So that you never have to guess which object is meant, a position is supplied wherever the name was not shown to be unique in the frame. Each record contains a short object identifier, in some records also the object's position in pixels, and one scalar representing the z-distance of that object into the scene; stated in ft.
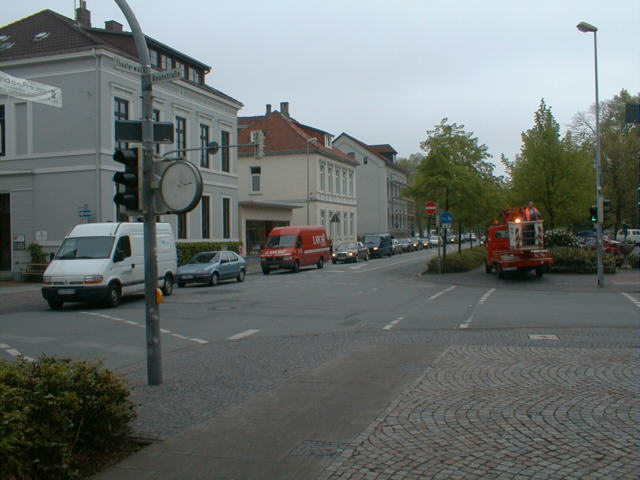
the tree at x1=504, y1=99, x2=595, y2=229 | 112.68
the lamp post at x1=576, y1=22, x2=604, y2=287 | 74.13
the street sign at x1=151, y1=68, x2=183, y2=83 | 26.71
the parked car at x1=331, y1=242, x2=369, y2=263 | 147.74
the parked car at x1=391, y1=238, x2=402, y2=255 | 203.88
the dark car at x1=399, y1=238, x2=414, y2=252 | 217.52
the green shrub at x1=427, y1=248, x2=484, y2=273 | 104.53
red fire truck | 83.92
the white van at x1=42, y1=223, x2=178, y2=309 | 57.21
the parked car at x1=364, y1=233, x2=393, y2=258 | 173.06
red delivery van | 112.06
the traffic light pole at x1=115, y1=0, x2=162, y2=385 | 25.43
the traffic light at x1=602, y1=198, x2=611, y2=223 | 74.84
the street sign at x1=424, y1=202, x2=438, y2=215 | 95.42
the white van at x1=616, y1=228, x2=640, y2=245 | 183.48
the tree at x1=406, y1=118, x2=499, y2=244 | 101.04
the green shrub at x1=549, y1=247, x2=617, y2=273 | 93.81
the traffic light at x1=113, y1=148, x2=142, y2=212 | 24.94
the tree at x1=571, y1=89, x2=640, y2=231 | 162.40
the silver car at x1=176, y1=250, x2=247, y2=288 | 83.97
